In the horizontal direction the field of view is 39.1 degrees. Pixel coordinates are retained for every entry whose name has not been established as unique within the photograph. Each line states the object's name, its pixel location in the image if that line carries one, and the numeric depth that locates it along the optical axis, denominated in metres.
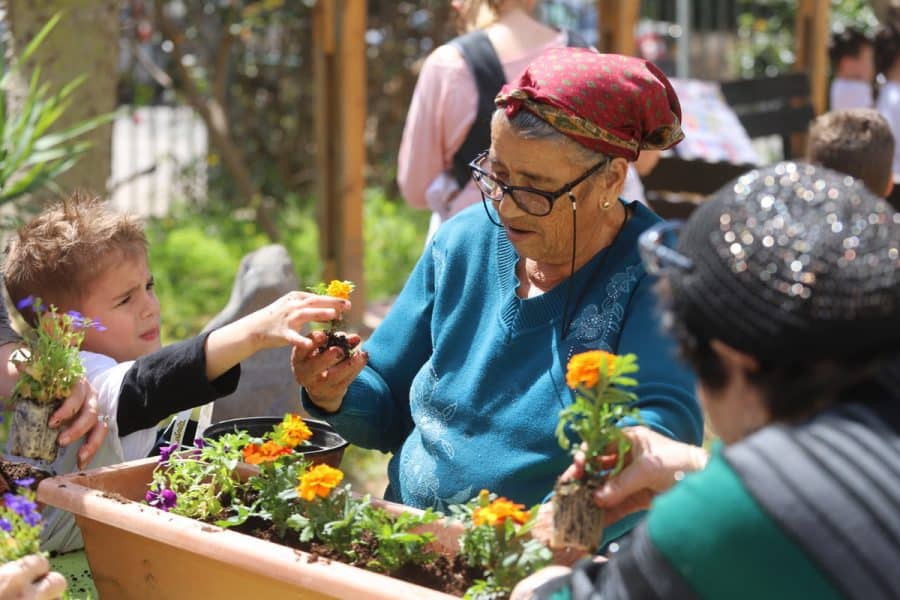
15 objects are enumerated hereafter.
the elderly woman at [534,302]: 2.28
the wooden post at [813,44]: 9.18
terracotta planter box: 1.87
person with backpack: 4.02
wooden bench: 8.12
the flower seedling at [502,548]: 1.86
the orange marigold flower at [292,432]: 2.24
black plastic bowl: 2.70
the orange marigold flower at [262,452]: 2.19
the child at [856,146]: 3.95
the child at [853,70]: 7.30
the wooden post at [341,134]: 6.63
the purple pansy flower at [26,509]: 1.83
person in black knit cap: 1.32
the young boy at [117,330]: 2.42
